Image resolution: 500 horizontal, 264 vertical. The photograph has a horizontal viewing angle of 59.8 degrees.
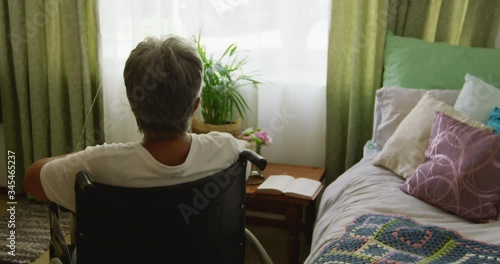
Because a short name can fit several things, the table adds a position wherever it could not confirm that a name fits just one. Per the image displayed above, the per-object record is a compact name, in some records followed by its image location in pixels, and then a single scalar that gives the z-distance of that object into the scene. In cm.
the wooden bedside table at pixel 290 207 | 202
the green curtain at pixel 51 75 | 281
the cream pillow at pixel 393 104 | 192
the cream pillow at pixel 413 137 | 174
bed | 120
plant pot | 234
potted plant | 233
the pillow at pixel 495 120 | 168
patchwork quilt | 113
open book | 200
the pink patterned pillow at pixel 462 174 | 147
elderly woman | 103
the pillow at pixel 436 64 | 197
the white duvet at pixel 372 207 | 141
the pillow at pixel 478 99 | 177
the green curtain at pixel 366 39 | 218
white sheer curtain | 246
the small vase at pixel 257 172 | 222
